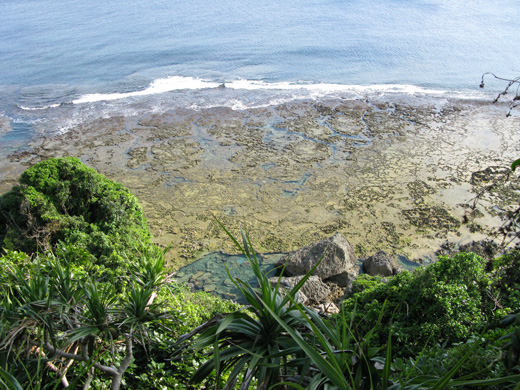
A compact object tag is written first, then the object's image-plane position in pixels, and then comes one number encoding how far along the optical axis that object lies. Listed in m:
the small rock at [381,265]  10.33
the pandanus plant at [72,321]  4.33
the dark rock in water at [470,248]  9.78
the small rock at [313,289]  9.54
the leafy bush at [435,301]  6.75
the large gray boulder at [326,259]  10.41
